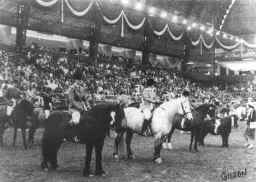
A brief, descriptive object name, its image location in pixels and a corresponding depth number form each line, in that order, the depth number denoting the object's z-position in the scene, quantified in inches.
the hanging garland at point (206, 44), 1060.9
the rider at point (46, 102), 398.0
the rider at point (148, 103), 340.2
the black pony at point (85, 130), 259.9
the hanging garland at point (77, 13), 650.2
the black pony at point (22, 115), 370.9
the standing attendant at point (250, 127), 436.1
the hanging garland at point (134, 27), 808.0
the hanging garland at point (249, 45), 1339.3
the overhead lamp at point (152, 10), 967.9
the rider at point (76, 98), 273.9
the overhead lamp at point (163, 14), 978.1
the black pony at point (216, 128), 463.8
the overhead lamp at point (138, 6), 893.5
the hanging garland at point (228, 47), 1117.7
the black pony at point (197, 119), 407.5
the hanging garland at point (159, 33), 904.9
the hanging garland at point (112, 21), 757.4
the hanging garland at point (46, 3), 575.3
